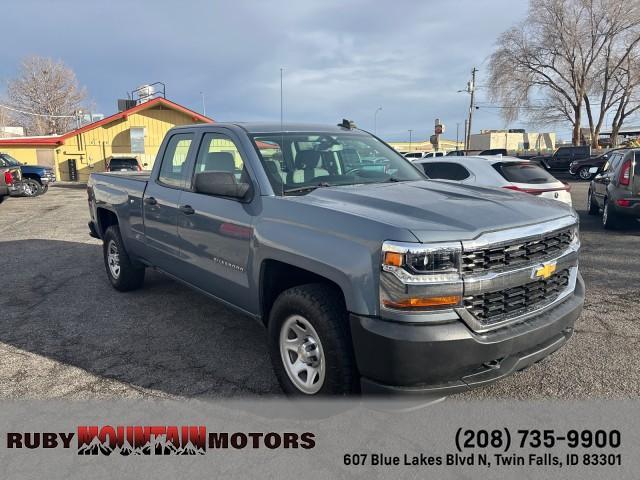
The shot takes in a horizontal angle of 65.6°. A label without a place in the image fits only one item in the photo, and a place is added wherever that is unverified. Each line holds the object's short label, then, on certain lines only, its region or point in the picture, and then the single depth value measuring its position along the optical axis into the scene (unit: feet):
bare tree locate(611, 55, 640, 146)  132.05
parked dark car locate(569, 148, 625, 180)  83.15
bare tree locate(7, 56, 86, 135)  214.28
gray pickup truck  8.23
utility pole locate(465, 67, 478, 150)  154.81
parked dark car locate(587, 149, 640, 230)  28.45
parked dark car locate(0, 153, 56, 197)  67.62
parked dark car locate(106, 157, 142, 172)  79.05
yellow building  104.47
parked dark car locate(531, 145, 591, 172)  93.56
